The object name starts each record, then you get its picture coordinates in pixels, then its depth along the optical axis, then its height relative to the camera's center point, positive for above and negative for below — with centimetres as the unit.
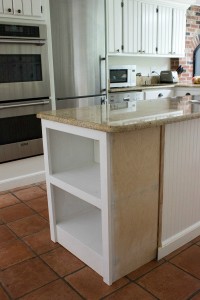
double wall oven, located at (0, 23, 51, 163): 289 -7
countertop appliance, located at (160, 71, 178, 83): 527 +3
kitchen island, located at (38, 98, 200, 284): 161 -63
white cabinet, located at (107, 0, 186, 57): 439 +79
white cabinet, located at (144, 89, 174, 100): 474 -25
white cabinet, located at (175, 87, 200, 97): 501 -23
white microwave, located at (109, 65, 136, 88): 445 +4
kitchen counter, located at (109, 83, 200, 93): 436 -14
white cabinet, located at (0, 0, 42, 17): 278 +68
